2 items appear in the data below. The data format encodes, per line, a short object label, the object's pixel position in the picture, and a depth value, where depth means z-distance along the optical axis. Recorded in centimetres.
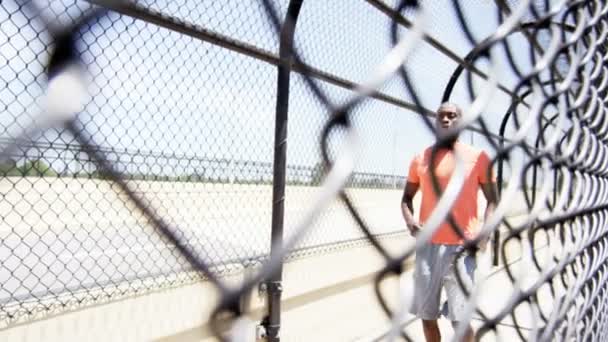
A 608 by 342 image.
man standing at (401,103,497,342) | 248
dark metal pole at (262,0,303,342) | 235
